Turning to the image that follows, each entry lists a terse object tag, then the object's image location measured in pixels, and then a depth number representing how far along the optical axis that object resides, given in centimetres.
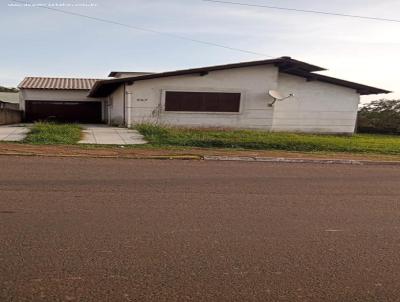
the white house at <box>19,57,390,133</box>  2053
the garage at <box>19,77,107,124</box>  3111
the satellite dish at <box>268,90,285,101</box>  2080
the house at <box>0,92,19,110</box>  4028
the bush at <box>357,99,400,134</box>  2875
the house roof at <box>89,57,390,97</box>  2008
